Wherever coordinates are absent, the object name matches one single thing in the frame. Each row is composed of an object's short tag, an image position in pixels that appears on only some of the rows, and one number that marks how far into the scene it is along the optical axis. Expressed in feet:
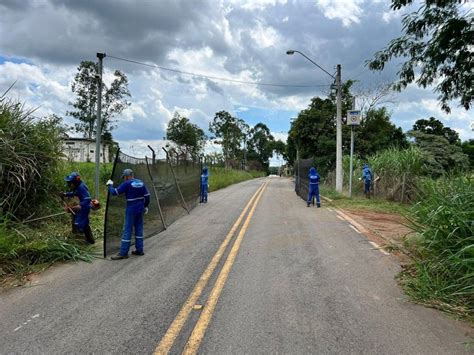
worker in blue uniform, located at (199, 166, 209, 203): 62.69
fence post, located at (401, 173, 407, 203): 61.21
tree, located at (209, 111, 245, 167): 255.09
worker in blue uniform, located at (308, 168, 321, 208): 55.46
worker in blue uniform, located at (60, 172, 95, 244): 27.66
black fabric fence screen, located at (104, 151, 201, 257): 28.55
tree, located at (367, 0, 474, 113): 33.47
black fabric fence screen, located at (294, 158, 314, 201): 69.57
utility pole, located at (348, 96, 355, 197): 67.51
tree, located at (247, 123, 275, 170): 423.64
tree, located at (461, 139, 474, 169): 128.42
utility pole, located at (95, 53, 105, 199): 39.86
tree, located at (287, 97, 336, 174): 107.96
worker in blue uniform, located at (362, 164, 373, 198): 65.10
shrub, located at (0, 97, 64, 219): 26.40
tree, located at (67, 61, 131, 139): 198.59
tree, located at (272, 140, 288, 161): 310.00
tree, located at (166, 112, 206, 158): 225.56
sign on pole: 62.75
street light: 73.41
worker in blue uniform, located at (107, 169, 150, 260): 25.77
